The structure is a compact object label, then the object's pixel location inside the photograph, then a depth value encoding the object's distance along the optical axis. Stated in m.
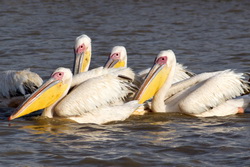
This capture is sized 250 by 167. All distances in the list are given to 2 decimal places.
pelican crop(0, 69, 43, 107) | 15.60
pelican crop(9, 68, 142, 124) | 13.16
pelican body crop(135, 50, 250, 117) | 14.02
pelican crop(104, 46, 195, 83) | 16.16
